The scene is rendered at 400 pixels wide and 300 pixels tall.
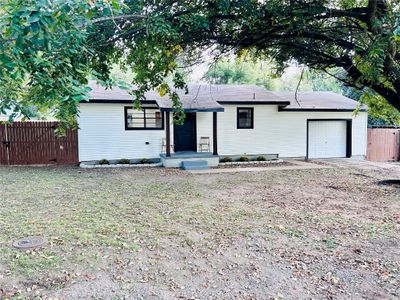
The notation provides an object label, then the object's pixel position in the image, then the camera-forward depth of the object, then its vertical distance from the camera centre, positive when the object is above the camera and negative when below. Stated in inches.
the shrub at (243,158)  578.6 -52.2
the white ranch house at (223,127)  525.3 +6.7
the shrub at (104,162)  527.2 -52.4
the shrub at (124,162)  530.9 -53.1
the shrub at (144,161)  537.6 -52.4
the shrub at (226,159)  567.1 -52.8
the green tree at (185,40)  100.7 +69.9
